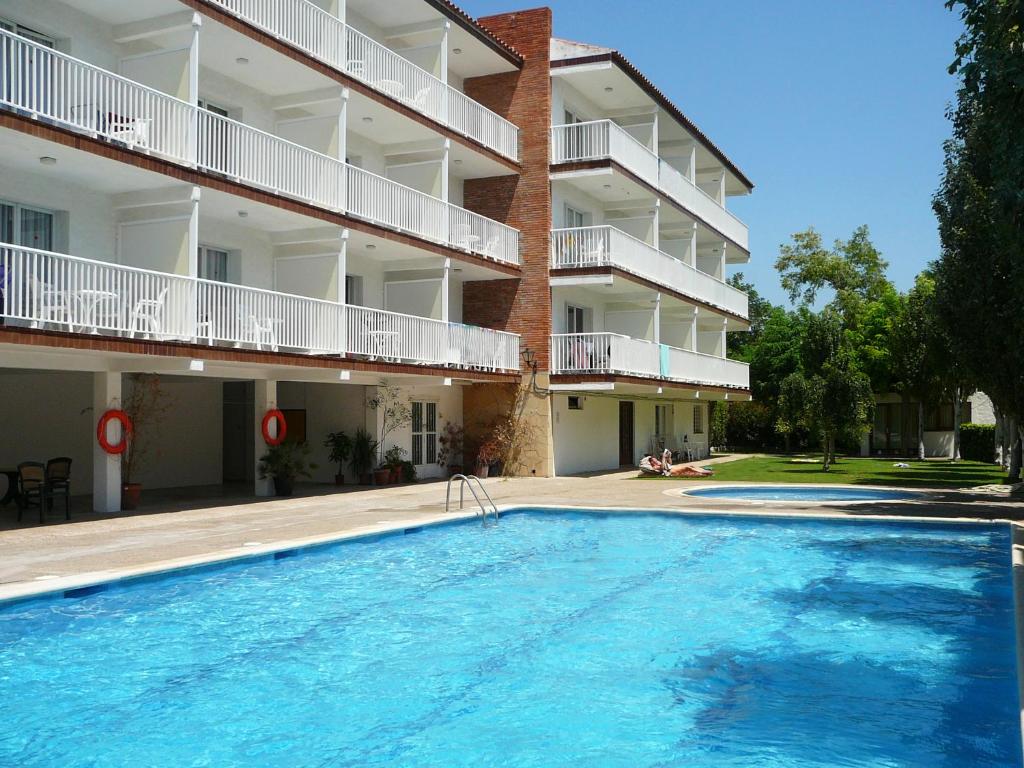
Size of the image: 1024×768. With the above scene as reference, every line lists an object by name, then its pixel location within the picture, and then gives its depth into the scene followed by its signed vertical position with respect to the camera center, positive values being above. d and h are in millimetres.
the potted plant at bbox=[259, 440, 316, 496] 21016 -1080
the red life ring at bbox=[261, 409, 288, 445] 21156 -233
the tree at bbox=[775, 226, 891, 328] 59794 +9205
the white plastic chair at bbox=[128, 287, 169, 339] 15500 +1584
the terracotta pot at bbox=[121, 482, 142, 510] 18016 -1472
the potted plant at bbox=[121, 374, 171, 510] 18141 -161
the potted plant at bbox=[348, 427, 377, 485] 24547 -981
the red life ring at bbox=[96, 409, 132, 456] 16906 -261
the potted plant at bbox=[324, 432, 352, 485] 24391 -787
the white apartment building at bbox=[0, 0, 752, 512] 15805 +4019
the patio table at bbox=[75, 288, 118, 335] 14453 +1699
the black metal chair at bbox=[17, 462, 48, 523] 15477 -1096
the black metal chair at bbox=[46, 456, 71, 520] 15934 -1049
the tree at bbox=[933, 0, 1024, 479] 18344 +2743
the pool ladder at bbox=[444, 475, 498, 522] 17000 -1694
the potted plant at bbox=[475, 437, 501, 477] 28109 -1143
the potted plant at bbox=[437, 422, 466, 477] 28175 -904
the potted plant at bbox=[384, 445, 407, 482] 25062 -1184
